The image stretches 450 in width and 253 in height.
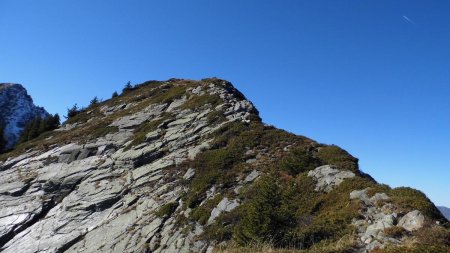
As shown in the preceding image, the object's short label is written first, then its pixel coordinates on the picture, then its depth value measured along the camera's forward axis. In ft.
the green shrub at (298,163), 90.38
